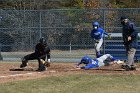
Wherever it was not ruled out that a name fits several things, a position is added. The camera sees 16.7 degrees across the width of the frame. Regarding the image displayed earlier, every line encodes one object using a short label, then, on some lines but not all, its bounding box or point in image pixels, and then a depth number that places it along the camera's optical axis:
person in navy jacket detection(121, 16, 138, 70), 16.31
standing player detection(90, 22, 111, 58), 19.80
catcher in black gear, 16.27
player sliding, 17.19
